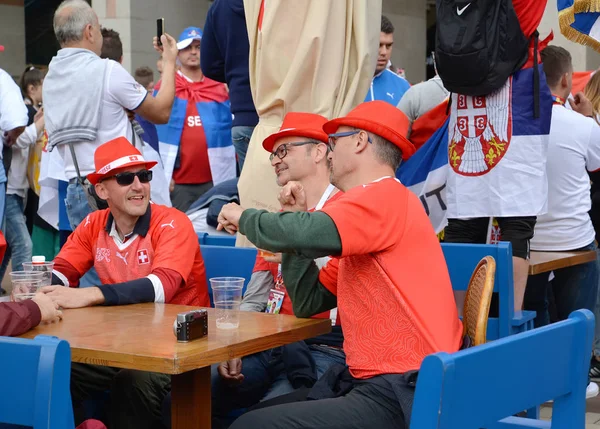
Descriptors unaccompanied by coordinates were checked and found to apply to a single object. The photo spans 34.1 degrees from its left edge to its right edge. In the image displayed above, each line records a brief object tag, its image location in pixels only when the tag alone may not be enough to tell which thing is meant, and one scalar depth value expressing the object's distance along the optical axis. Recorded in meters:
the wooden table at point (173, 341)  3.05
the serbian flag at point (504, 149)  4.98
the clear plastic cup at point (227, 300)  3.50
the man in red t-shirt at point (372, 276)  3.16
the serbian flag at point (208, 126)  9.16
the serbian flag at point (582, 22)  5.23
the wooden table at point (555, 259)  5.26
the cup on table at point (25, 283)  4.04
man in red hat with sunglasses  4.25
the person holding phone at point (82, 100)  5.94
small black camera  3.23
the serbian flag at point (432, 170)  5.55
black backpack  4.82
